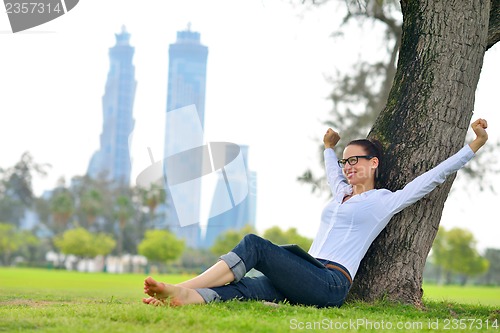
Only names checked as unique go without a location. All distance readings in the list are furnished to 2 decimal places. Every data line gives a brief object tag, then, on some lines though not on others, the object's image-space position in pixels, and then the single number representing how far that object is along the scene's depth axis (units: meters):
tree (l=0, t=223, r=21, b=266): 52.31
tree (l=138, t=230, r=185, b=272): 51.09
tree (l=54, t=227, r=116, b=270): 52.69
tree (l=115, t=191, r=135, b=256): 60.50
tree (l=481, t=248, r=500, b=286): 49.38
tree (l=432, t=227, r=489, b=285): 46.44
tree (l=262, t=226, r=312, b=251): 38.59
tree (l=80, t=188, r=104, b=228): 61.69
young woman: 3.59
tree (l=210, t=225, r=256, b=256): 48.60
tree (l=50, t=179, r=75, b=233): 60.50
